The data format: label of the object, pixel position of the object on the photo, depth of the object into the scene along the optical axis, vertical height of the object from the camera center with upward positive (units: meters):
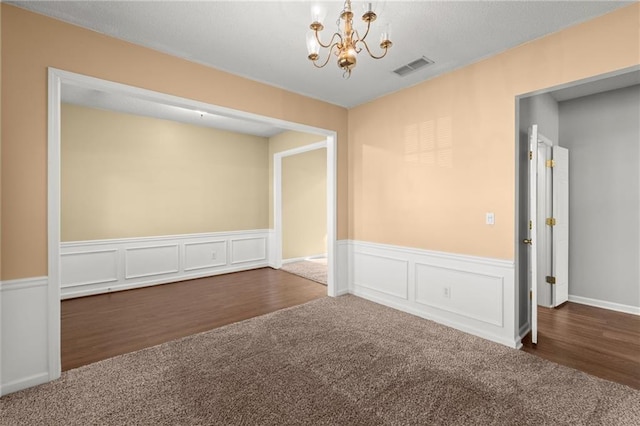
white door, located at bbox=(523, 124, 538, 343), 2.87 -0.03
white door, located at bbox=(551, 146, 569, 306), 3.89 -0.17
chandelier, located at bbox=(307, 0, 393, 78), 1.74 +1.07
